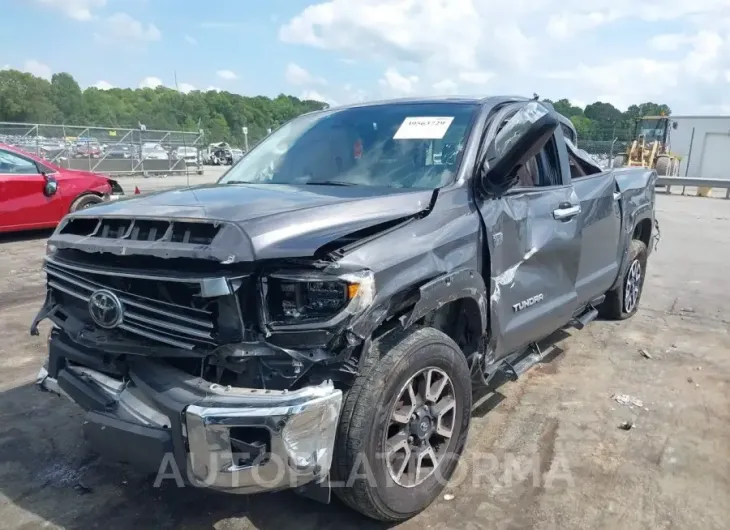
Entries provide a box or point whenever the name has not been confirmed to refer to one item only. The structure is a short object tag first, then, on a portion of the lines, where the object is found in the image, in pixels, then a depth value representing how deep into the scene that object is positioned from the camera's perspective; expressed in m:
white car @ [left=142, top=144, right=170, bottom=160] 25.23
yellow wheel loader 27.17
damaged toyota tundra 2.36
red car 9.20
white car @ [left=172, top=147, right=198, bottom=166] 26.25
